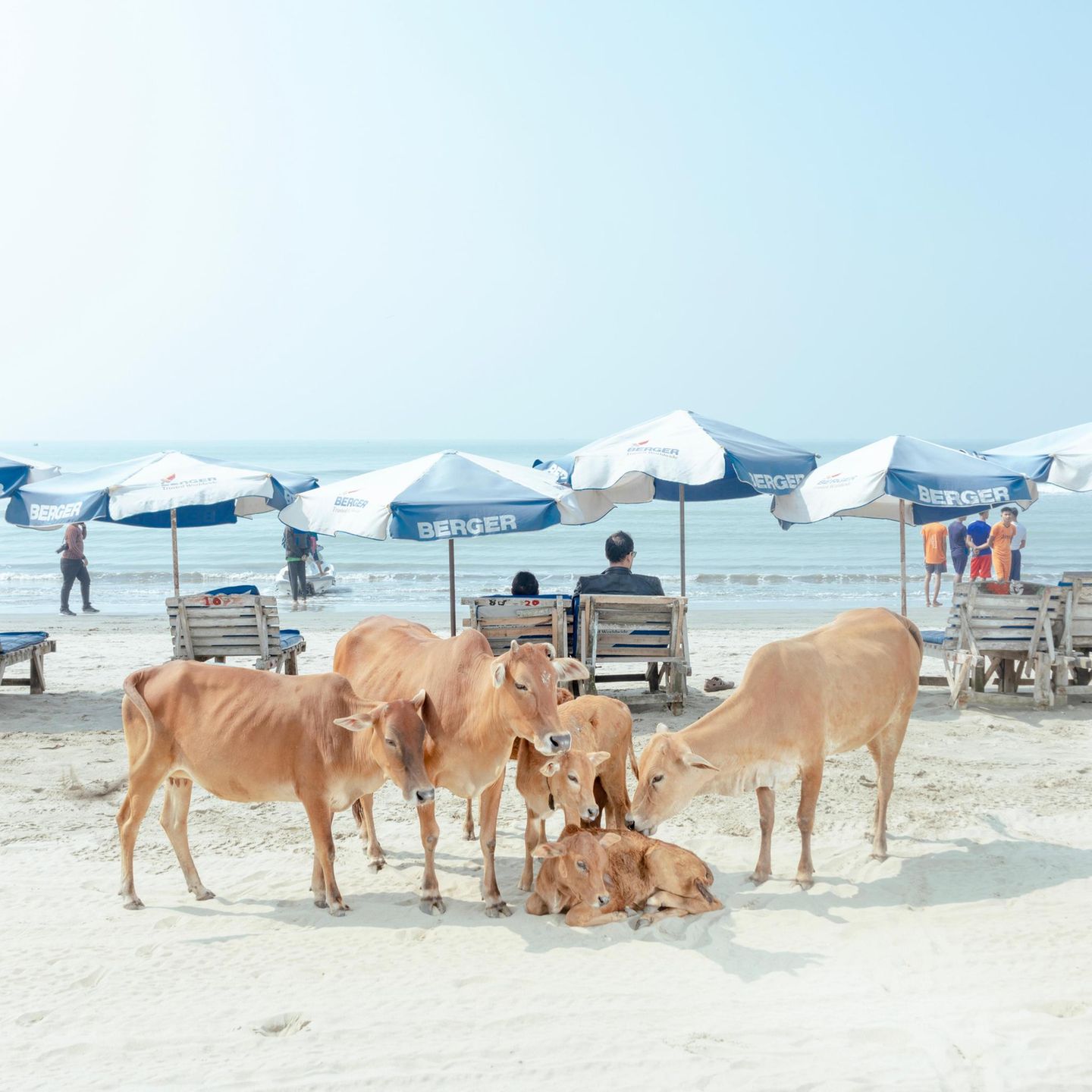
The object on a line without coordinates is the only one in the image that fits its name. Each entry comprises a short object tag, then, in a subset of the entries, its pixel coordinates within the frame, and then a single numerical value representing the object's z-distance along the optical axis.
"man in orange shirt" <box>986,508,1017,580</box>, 14.27
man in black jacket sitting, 10.26
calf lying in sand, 5.48
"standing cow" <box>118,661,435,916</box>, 5.60
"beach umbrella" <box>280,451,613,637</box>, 9.40
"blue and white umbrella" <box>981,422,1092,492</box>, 10.70
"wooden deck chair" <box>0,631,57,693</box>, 10.65
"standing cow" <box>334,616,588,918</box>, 5.33
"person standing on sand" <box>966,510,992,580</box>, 15.51
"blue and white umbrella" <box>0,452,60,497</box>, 10.80
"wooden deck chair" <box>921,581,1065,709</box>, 9.84
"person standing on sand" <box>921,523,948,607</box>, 19.61
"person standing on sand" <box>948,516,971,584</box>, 19.86
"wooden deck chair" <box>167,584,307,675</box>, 10.42
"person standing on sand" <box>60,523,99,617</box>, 19.70
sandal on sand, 10.92
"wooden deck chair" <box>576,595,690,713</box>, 9.85
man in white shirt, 14.88
